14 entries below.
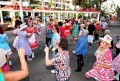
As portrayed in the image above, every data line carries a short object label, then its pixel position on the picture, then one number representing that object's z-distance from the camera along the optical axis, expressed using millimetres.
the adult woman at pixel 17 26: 3308
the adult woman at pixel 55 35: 3219
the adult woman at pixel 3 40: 3057
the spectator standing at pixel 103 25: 7007
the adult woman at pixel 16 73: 871
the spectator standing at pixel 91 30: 5058
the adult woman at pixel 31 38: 3623
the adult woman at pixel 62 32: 4163
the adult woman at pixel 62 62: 1732
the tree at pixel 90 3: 15197
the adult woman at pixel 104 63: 2005
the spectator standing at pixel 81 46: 2800
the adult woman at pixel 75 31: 5559
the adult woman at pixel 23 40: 3295
